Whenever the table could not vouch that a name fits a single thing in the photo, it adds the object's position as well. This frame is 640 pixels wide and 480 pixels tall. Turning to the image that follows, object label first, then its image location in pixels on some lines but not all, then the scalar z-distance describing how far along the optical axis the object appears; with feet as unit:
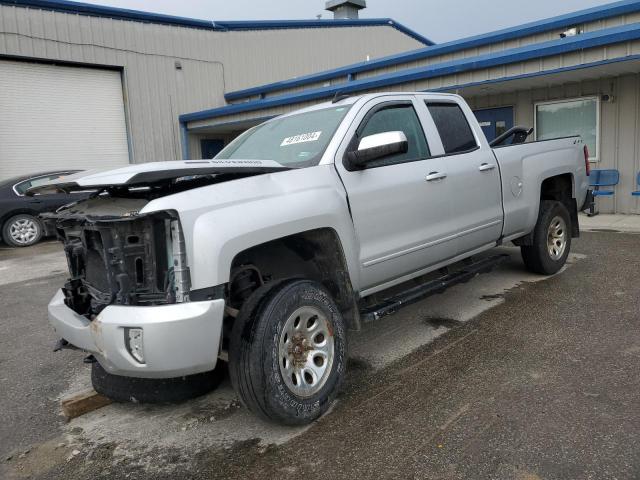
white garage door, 47.88
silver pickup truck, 8.84
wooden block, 11.33
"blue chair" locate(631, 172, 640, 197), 32.15
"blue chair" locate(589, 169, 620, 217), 34.68
